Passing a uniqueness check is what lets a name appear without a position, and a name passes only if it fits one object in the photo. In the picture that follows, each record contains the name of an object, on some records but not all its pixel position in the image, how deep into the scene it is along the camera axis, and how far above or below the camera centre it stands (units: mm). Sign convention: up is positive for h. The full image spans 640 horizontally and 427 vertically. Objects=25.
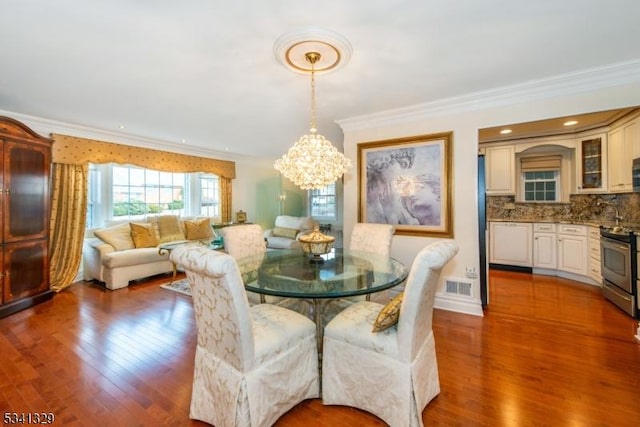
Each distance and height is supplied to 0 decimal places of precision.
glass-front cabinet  3827 +728
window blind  4574 +851
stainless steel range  2846 -563
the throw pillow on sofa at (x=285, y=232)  6101 -367
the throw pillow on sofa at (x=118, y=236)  4125 -305
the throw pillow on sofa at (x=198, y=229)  5168 -249
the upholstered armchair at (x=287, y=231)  5859 -340
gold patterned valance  3863 +965
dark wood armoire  2945 -2
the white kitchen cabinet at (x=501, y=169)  4602 +751
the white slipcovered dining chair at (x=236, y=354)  1337 -739
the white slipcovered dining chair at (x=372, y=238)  2842 -242
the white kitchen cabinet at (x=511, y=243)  4516 -464
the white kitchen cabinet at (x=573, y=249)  3969 -495
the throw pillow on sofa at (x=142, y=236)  4375 -316
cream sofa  3930 -539
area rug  3784 -993
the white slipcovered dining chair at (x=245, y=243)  2746 -274
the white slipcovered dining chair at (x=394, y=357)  1448 -790
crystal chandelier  2242 +430
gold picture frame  3158 +372
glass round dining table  1696 -423
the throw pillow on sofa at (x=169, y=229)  4824 -231
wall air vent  3041 -791
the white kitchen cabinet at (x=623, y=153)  3176 +737
